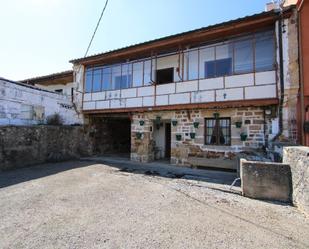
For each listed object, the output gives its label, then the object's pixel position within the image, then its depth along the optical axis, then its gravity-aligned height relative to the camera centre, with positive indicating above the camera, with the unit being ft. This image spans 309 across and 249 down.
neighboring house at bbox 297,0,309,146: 21.09 +6.33
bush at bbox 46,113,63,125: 34.02 +1.90
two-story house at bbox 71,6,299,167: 22.86 +5.92
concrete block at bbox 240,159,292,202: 14.89 -3.41
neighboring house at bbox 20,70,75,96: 43.79 +11.12
